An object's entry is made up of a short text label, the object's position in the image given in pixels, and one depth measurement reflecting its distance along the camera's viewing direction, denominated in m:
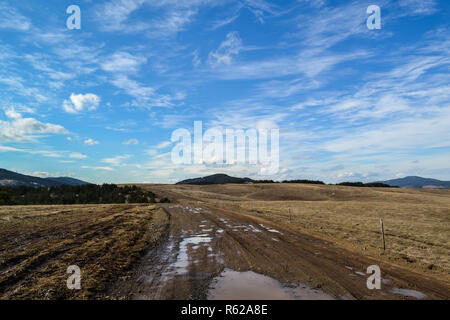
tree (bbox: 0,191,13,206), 45.88
